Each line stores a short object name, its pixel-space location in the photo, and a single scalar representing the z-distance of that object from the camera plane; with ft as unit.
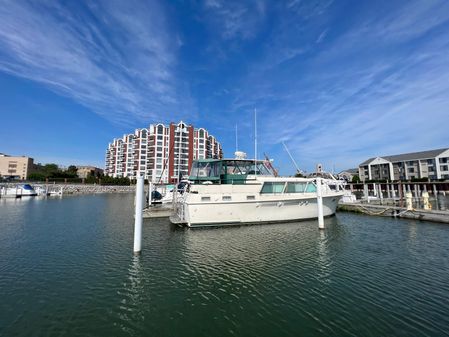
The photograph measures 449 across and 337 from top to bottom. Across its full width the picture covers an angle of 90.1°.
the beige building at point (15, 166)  392.88
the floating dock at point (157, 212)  82.63
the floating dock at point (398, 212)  67.16
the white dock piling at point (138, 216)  40.47
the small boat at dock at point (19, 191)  179.83
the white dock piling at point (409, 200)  77.82
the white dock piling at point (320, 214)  60.13
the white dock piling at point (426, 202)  81.15
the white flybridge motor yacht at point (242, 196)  62.13
